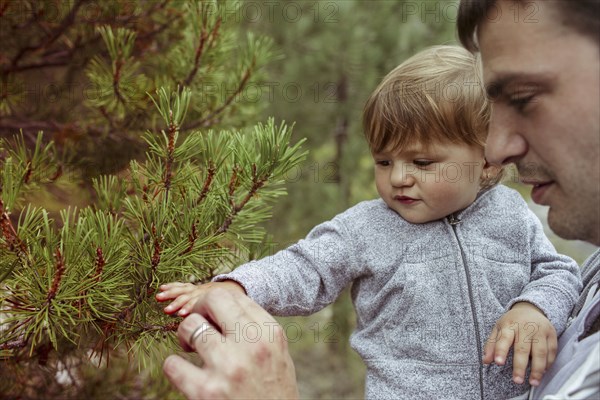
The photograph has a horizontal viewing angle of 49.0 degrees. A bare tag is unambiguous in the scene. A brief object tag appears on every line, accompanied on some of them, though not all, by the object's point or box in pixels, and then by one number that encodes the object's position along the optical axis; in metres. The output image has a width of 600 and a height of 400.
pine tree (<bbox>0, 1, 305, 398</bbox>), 0.98
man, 0.90
